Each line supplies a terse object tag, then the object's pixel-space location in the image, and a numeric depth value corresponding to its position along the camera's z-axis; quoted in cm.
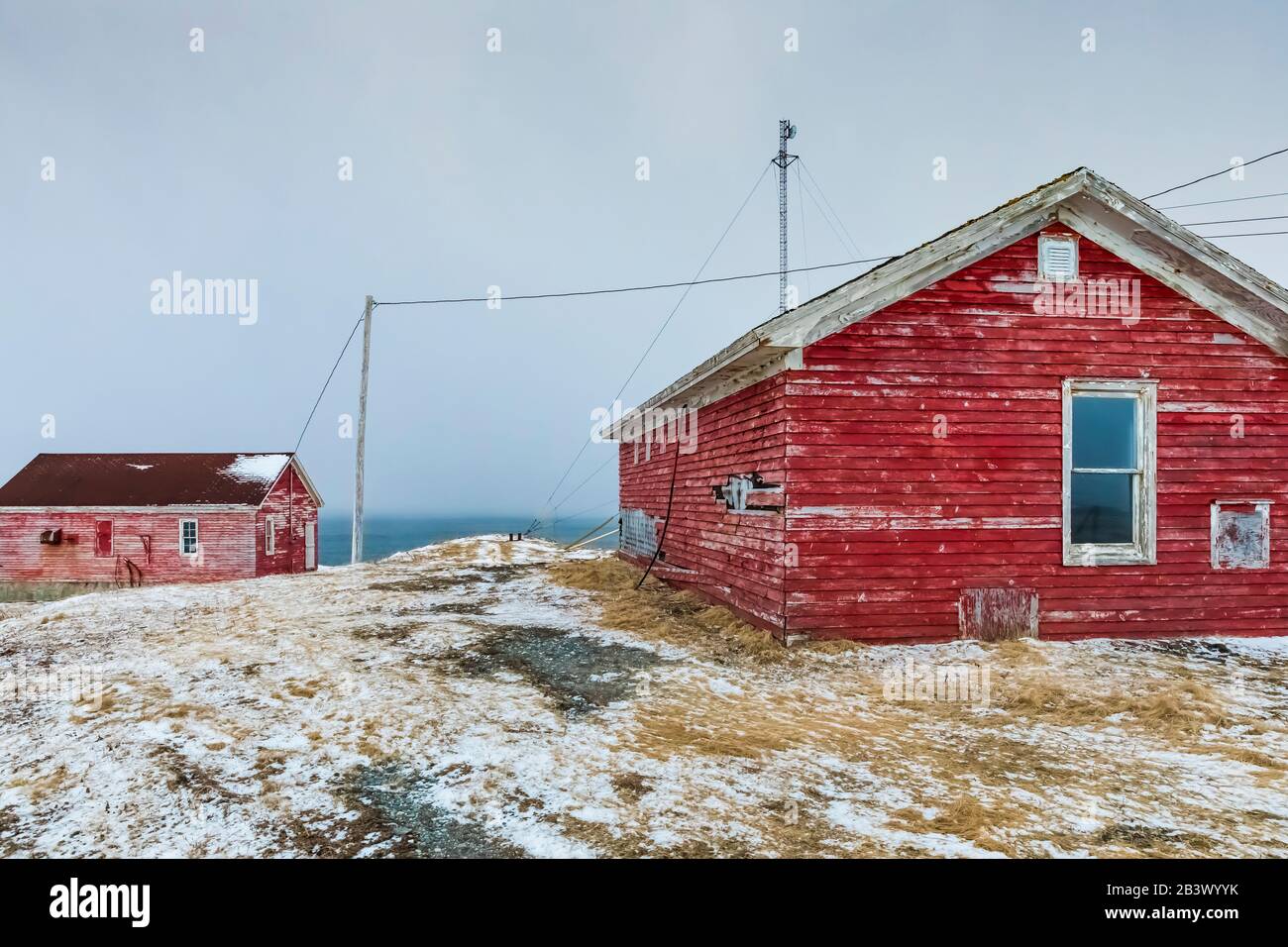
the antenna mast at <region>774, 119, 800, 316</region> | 2464
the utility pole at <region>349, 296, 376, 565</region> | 2062
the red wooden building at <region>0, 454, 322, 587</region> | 2755
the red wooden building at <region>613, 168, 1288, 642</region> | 811
